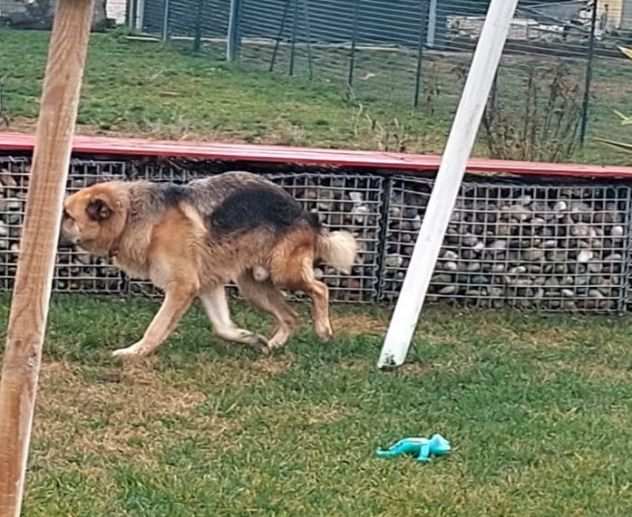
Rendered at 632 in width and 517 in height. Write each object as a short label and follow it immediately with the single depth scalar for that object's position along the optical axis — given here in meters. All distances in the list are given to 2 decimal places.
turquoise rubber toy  4.99
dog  6.55
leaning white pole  6.17
